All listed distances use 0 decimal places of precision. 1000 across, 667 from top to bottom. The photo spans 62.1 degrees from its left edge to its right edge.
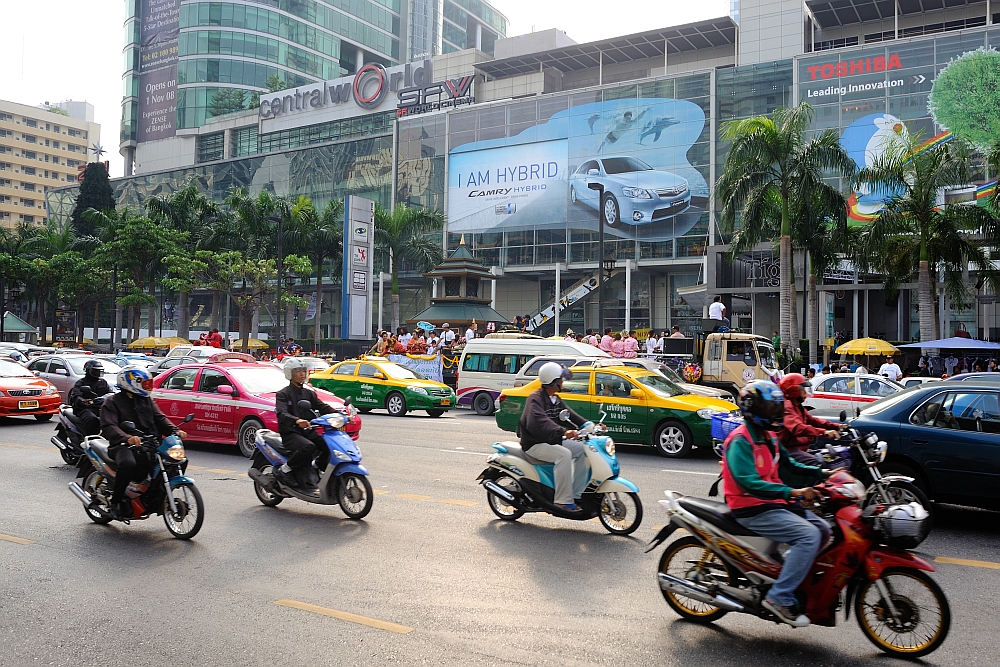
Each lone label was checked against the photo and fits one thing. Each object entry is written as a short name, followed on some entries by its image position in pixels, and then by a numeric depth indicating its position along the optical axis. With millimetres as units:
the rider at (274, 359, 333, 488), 8609
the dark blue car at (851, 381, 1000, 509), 8000
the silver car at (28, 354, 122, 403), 20328
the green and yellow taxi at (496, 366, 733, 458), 13852
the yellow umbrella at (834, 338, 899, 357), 28219
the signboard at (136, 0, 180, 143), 97375
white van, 21641
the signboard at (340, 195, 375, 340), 39312
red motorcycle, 4652
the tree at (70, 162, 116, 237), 71125
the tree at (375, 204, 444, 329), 50906
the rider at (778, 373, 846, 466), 7031
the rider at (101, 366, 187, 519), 7629
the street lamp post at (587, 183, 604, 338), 29703
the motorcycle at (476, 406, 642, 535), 8070
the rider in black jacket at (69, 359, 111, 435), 11297
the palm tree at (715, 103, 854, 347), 28391
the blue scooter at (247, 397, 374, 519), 8531
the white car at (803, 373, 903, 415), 16938
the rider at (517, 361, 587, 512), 7980
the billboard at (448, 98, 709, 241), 51406
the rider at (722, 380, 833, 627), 4730
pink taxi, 13398
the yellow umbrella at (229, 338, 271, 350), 47875
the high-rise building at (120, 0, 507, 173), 95812
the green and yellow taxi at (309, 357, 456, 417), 20734
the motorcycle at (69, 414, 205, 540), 7617
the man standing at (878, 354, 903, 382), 21891
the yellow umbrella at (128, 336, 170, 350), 53156
